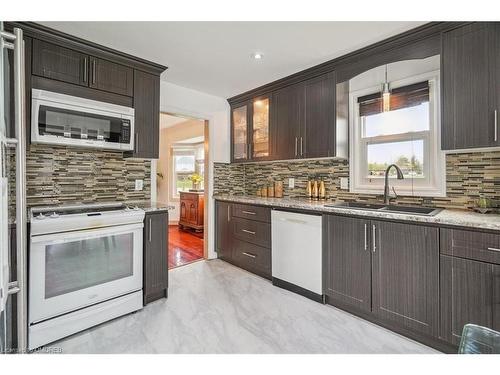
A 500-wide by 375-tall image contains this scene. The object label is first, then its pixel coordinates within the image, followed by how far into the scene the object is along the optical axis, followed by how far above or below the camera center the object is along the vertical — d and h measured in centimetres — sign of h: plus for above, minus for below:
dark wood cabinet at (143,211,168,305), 242 -65
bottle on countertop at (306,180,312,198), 325 -2
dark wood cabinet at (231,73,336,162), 279 +78
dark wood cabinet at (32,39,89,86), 206 +102
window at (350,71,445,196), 238 +49
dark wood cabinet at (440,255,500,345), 158 -68
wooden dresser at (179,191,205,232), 548 -48
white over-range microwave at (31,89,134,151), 203 +56
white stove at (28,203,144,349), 181 -61
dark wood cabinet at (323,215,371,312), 216 -64
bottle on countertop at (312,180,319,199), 319 -5
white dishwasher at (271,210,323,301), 251 -66
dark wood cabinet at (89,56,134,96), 235 +103
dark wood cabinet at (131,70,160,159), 263 +75
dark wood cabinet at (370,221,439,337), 181 -64
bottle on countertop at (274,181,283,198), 363 -3
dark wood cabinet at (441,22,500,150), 176 +71
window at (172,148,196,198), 652 +49
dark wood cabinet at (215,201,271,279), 304 -65
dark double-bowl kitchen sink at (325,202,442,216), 219 -19
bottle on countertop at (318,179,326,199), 315 -3
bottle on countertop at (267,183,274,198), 371 -5
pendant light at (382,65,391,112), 240 +82
